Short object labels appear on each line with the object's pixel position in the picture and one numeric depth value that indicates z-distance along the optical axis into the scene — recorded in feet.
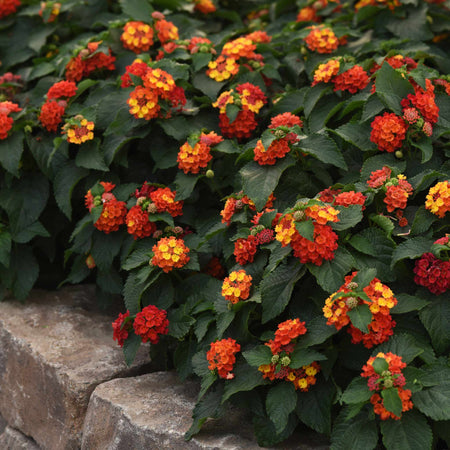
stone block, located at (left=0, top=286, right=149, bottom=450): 8.07
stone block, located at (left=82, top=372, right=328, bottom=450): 6.69
